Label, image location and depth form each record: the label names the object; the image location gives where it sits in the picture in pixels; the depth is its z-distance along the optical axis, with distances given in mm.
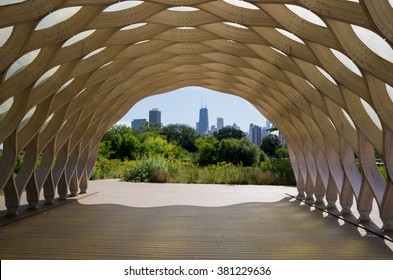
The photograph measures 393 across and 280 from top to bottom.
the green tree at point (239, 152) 51812
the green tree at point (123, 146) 57594
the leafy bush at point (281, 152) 80750
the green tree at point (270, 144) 91688
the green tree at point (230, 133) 95812
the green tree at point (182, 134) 106812
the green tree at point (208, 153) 56125
